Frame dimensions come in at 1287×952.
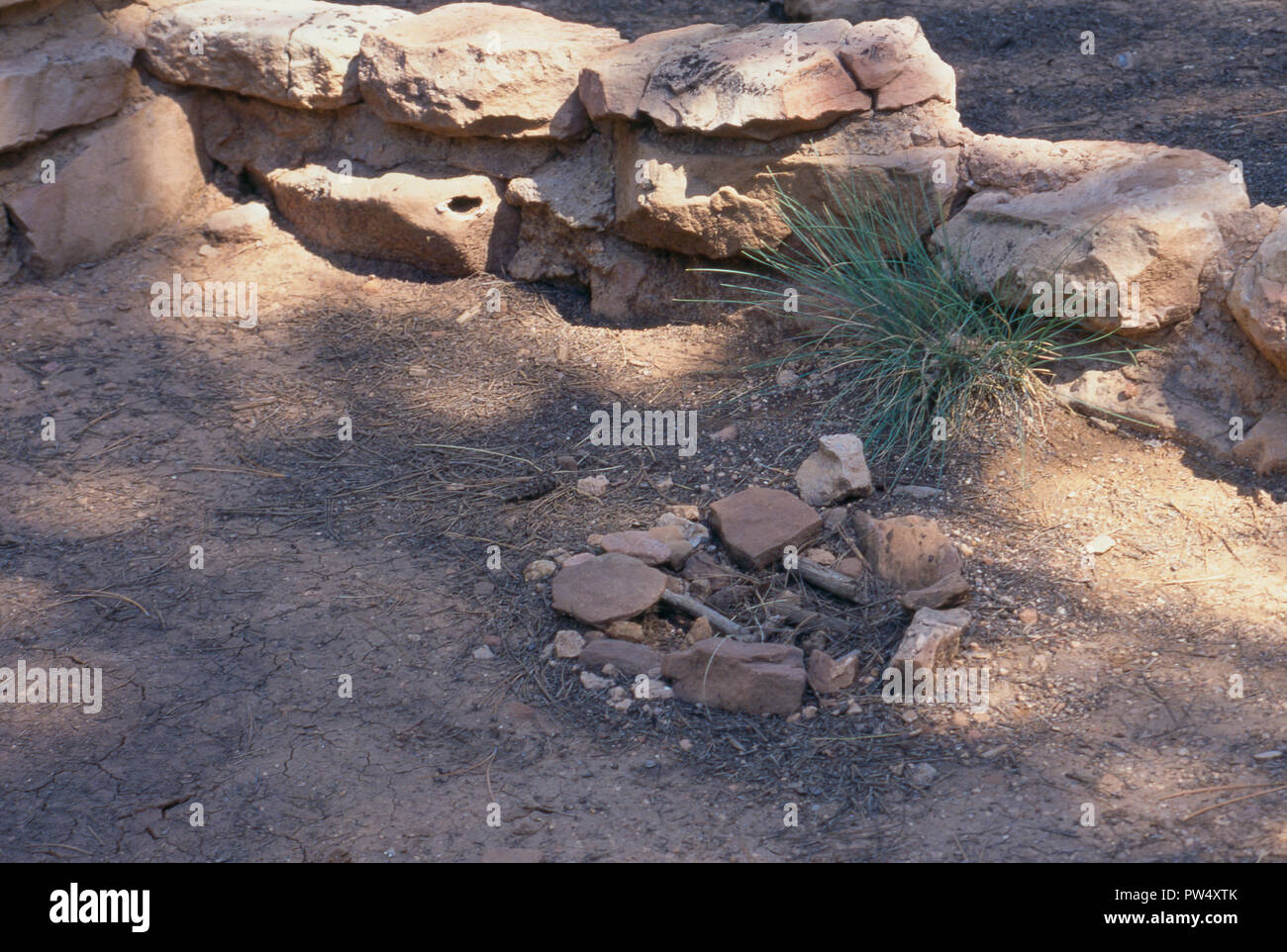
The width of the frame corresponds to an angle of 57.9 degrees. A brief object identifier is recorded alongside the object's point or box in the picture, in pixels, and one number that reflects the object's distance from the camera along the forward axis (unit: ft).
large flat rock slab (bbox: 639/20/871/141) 13.80
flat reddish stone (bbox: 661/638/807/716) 9.53
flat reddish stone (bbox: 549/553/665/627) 10.55
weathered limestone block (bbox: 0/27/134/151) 15.97
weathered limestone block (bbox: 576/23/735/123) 14.52
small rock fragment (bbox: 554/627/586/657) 10.33
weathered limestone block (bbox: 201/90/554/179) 16.02
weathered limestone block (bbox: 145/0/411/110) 16.35
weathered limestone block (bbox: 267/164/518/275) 16.15
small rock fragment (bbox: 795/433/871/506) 11.83
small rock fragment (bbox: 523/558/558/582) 11.37
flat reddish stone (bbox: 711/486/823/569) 11.12
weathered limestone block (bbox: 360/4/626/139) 15.25
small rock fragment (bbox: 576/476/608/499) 12.65
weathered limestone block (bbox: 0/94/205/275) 16.46
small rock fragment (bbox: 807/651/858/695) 9.71
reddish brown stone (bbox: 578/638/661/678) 10.15
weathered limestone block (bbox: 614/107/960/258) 13.80
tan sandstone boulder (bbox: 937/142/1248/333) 11.90
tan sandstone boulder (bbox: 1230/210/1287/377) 11.10
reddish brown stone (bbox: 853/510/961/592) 10.63
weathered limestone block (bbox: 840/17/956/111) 13.92
